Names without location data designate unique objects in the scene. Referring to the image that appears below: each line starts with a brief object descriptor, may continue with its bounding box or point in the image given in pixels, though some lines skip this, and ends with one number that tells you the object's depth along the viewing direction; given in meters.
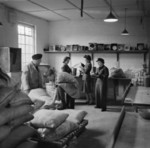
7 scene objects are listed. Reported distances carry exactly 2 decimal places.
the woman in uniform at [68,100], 6.27
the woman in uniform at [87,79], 6.99
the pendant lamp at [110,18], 4.94
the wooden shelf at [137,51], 7.52
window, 7.16
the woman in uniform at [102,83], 6.34
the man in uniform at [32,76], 4.38
